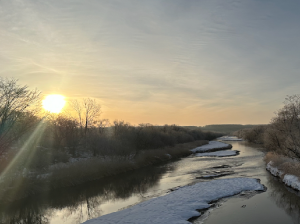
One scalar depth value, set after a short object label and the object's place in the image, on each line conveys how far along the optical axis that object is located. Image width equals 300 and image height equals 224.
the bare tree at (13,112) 19.12
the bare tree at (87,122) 51.94
